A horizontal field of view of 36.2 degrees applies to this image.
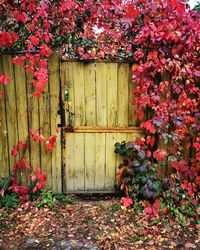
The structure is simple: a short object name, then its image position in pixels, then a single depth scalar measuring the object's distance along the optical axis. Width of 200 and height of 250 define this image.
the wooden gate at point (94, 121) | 3.83
